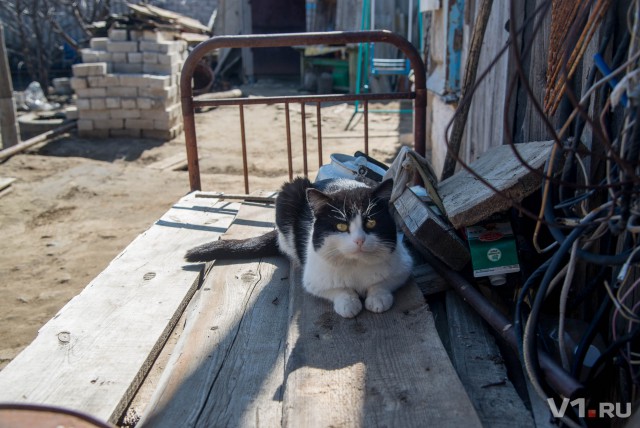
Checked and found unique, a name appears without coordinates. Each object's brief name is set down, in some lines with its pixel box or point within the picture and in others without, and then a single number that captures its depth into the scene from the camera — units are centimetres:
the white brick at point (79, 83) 823
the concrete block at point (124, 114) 840
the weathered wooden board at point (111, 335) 185
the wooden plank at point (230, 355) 175
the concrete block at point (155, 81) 824
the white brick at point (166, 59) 856
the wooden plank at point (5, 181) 598
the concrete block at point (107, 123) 845
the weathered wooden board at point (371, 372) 159
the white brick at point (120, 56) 859
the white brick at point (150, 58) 855
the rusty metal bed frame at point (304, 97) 349
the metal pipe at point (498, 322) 155
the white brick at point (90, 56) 845
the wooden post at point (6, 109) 770
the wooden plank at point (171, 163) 719
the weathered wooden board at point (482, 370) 169
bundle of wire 142
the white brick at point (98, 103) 835
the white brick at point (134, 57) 856
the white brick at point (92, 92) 835
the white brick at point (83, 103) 837
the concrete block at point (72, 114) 907
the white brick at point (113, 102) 832
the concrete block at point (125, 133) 850
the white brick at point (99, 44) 877
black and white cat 222
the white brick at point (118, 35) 868
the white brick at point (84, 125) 845
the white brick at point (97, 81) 827
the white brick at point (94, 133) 848
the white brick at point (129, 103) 830
